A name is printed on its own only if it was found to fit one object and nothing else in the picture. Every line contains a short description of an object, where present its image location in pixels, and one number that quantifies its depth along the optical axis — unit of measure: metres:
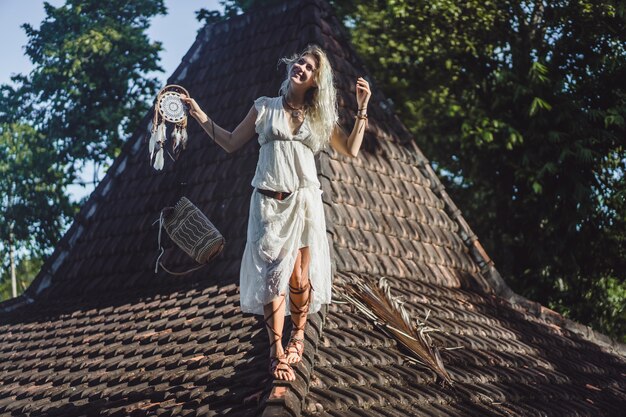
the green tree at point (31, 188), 17.34
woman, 6.26
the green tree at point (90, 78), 16.70
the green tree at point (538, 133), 14.48
